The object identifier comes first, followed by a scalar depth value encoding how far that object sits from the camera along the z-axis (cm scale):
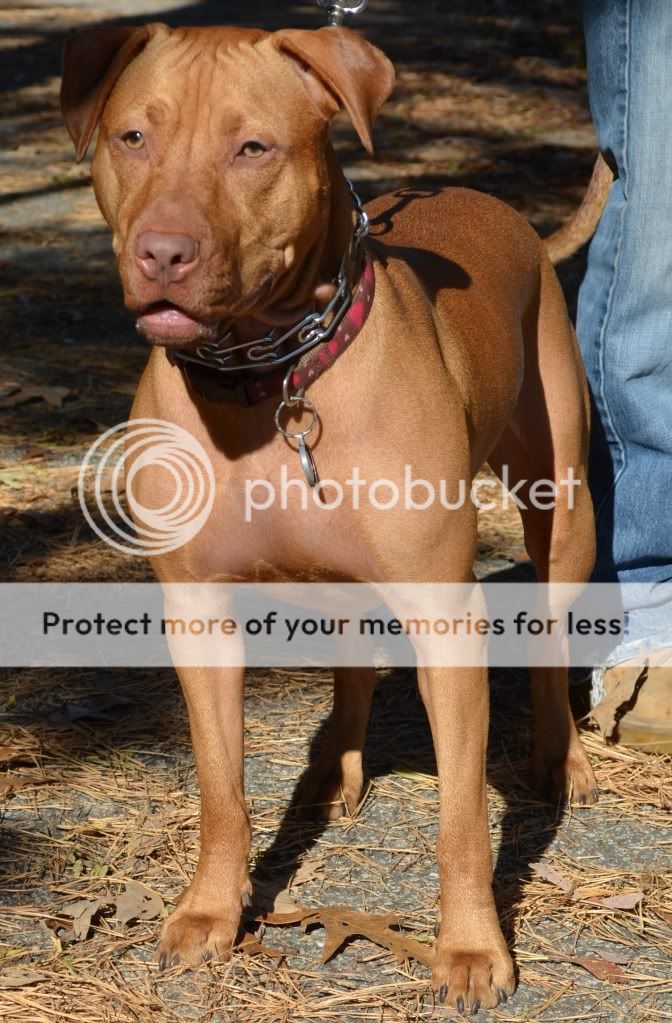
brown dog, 249
